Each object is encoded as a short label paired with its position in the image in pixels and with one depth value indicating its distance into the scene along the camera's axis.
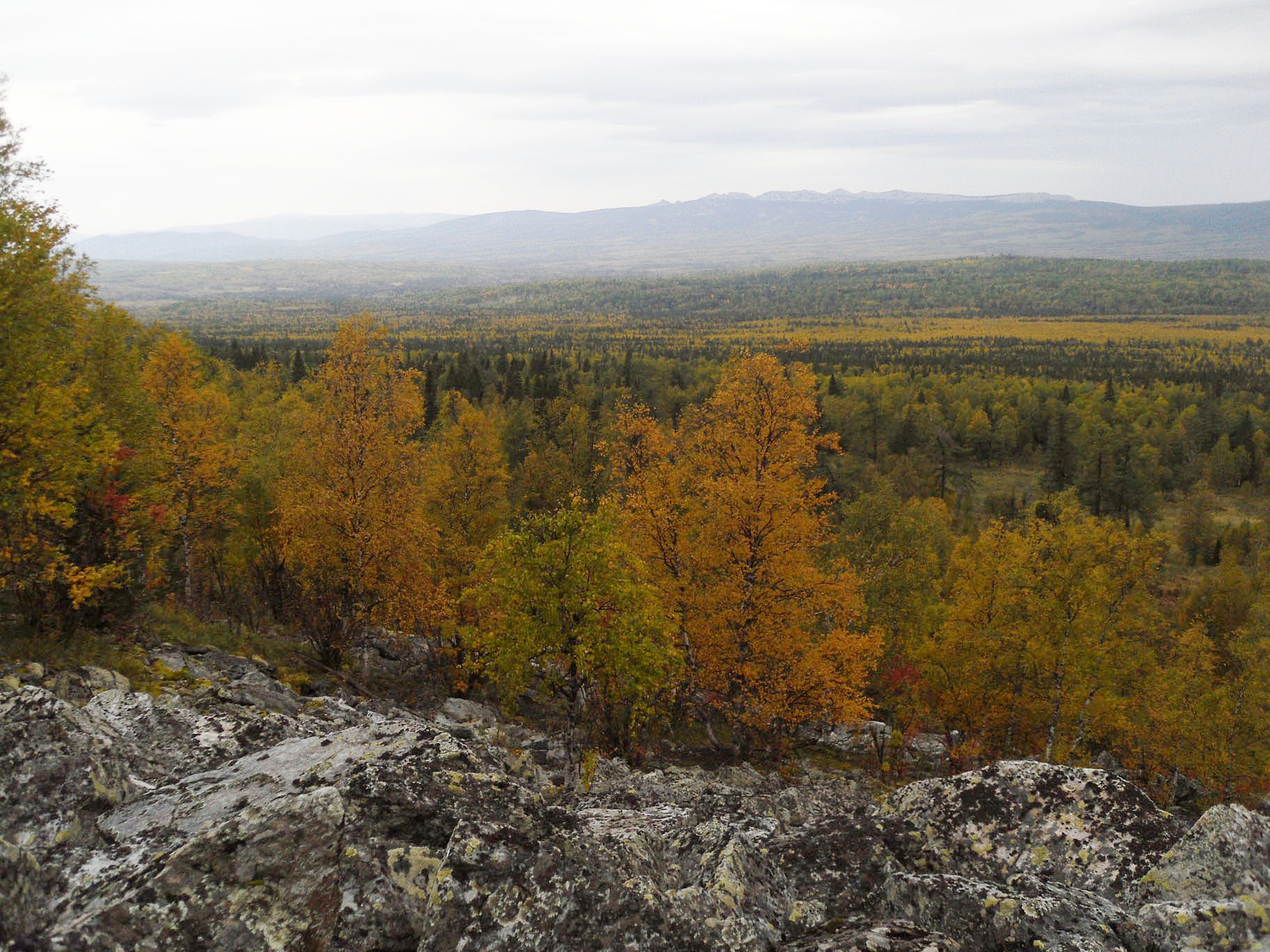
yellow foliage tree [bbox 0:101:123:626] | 15.55
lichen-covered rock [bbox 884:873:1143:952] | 7.88
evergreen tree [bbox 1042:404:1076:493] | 90.25
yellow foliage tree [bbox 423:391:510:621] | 36.62
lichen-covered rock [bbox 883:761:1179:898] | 10.00
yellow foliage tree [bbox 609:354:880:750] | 21.75
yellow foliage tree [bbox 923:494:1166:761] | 25.88
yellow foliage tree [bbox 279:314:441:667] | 23.53
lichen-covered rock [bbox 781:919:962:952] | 7.35
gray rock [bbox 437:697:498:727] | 21.45
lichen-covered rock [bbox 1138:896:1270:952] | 7.66
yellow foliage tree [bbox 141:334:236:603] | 28.45
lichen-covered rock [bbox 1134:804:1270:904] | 8.75
